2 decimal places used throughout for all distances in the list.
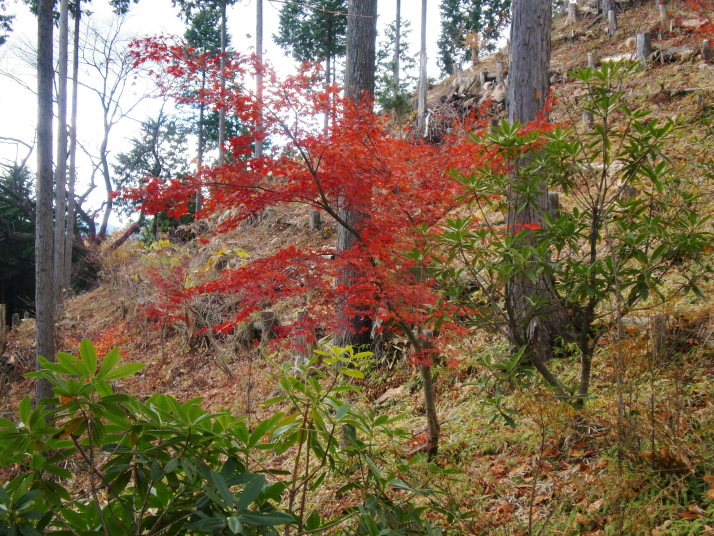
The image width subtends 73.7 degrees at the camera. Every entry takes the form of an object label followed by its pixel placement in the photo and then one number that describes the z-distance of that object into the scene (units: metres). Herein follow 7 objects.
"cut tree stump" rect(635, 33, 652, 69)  10.88
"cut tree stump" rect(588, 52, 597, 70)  11.48
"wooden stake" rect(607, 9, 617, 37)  14.20
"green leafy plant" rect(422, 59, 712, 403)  2.41
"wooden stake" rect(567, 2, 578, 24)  16.94
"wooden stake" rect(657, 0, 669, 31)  12.20
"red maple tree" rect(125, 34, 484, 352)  3.42
